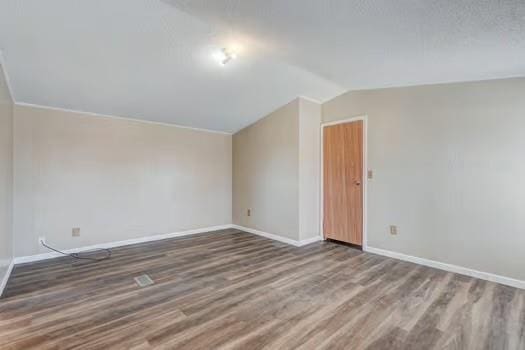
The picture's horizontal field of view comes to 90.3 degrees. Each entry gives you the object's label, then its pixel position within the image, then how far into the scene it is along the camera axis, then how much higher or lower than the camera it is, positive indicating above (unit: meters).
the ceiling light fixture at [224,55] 2.61 +1.23
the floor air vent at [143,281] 2.61 -1.08
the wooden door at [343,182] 3.86 -0.12
